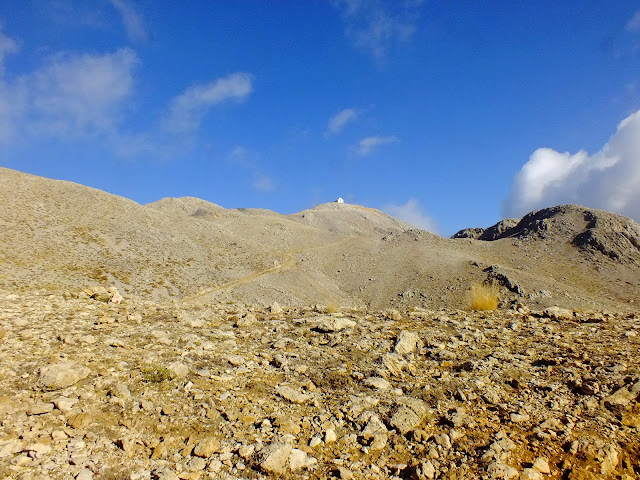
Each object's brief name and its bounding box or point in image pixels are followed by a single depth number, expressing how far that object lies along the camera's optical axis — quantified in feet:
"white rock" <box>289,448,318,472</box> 12.52
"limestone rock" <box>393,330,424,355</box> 22.07
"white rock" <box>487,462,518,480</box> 11.93
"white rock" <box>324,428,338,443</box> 13.88
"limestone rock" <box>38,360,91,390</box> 15.88
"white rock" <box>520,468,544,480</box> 11.87
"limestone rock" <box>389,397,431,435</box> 14.69
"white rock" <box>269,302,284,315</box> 31.86
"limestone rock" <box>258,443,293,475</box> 12.32
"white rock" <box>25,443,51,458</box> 11.95
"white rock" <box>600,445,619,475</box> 12.18
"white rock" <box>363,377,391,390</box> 17.95
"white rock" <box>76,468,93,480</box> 11.32
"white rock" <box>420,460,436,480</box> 12.05
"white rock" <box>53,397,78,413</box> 14.29
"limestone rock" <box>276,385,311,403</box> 16.43
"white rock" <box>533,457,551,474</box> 12.24
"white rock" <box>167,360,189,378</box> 17.83
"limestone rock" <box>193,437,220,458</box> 12.78
